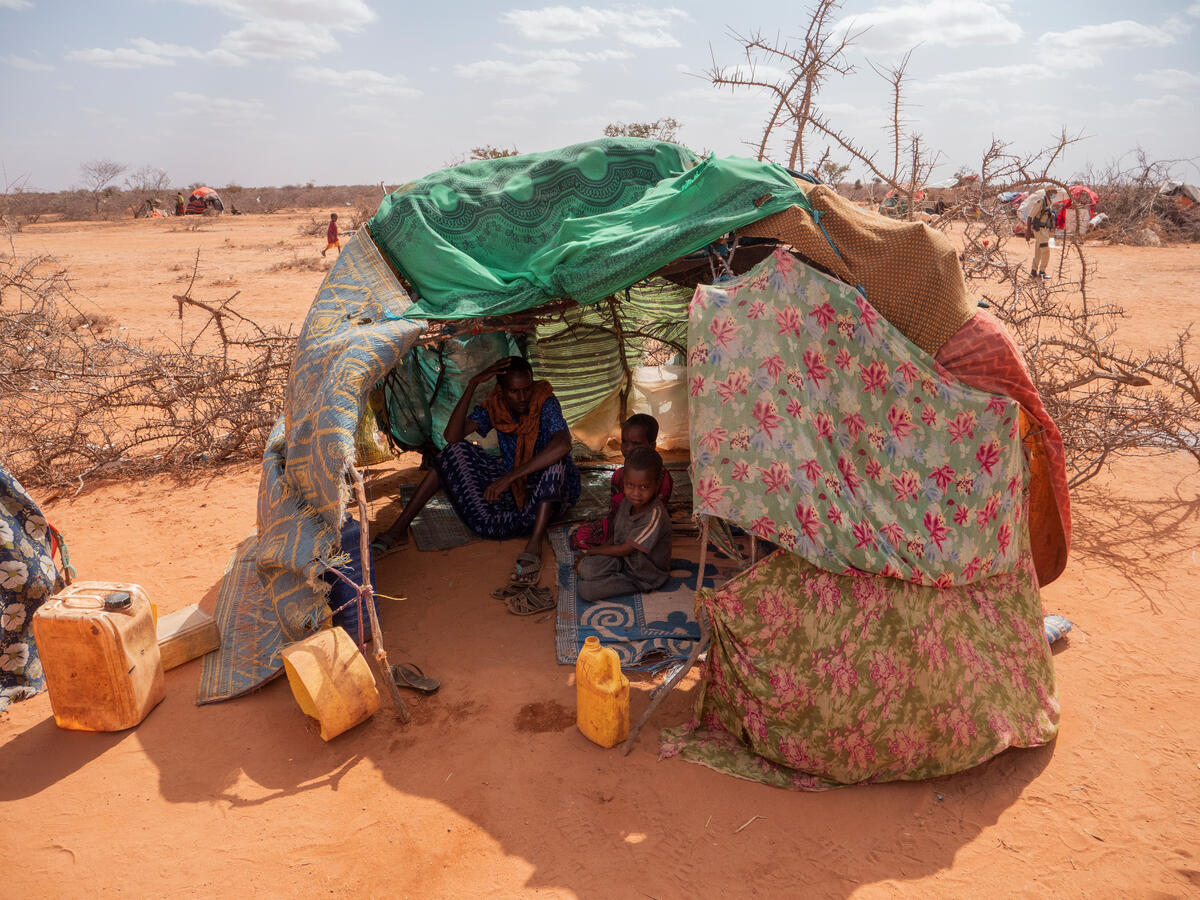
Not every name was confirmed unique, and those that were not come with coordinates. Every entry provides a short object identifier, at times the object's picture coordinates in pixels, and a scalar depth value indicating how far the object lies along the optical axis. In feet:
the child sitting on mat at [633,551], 13.46
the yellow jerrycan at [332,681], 10.20
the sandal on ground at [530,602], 13.67
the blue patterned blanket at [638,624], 12.37
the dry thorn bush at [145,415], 20.26
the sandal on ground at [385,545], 15.30
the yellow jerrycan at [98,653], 10.27
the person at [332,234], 49.97
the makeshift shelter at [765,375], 9.86
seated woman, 15.43
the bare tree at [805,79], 16.38
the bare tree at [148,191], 103.41
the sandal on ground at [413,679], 11.71
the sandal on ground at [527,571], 14.29
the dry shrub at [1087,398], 17.94
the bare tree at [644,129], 57.62
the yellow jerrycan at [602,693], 10.23
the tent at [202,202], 94.48
